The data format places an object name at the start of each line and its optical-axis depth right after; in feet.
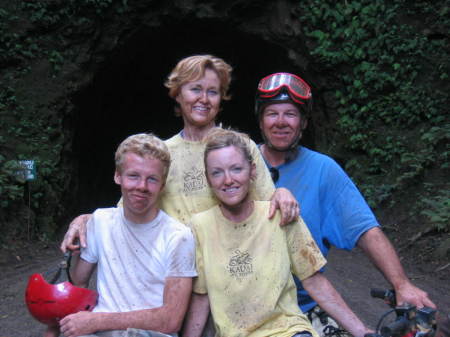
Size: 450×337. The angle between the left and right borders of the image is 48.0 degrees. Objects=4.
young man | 8.23
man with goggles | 9.21
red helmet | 8.27
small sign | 28.86
